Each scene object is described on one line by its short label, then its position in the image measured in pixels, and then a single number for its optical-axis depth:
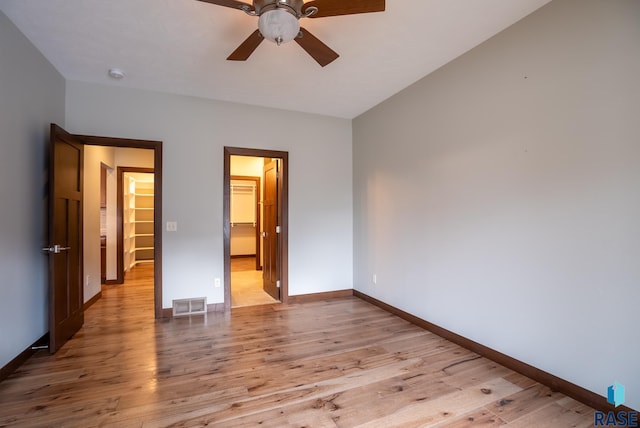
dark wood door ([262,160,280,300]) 4.45
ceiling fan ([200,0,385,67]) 1.80
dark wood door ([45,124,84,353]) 2.67
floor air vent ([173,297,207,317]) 3.70
